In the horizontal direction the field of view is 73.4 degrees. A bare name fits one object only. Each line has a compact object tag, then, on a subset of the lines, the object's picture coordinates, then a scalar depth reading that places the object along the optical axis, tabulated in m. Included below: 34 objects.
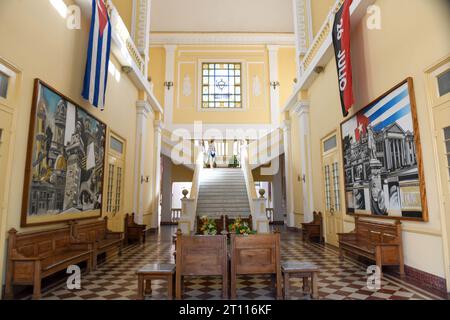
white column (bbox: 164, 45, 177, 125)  16.64
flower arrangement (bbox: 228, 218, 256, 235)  4.62
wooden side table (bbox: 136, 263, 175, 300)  3.90
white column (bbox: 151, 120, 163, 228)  12.79
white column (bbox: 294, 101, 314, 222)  10.38
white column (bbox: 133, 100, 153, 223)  10.43
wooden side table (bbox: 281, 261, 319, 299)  3.94
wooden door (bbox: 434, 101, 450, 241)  4.08
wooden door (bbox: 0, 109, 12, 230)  4.10
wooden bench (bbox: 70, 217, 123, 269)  5.84
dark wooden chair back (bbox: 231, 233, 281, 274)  4.00
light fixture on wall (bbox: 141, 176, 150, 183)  10.80
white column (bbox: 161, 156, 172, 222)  16.30
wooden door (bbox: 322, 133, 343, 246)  8.09
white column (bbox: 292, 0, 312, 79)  10.96
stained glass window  17.31
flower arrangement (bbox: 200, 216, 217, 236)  4.65
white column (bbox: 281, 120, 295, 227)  12.62
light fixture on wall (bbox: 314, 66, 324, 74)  9.02
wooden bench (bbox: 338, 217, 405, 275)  5.00
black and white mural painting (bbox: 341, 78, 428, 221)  4.66
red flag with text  6.30
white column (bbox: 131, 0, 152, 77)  10.90
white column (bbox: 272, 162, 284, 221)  16.38
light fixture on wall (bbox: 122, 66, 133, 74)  9.10
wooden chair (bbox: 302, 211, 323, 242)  9.30
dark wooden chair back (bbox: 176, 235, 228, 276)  3.97
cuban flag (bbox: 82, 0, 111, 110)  6.12
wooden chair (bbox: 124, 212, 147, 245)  9.23
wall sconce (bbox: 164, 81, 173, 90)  16.81
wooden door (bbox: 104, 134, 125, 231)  8.09
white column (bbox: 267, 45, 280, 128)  16.72
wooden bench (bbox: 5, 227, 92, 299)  4.05
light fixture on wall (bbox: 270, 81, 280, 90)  16.94
